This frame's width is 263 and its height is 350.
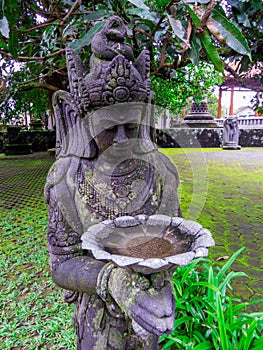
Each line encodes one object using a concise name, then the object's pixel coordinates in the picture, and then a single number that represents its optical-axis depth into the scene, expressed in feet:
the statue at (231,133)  41.88
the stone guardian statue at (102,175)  4.14
